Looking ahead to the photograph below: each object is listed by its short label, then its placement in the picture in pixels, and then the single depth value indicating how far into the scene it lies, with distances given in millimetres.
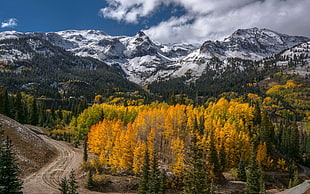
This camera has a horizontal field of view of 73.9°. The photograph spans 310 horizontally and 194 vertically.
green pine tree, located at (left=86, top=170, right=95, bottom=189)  43844
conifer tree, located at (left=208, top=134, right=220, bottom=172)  62331
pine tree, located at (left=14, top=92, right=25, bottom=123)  87206
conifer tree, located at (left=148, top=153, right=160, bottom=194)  37469
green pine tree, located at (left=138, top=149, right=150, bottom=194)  39912
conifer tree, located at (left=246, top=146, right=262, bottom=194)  33344
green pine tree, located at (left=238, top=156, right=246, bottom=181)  65500
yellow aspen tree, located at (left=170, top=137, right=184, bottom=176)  54794
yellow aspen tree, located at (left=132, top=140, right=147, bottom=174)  52875
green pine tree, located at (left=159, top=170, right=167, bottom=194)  40562
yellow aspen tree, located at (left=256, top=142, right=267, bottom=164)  79494
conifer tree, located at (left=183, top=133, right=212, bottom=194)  29781
